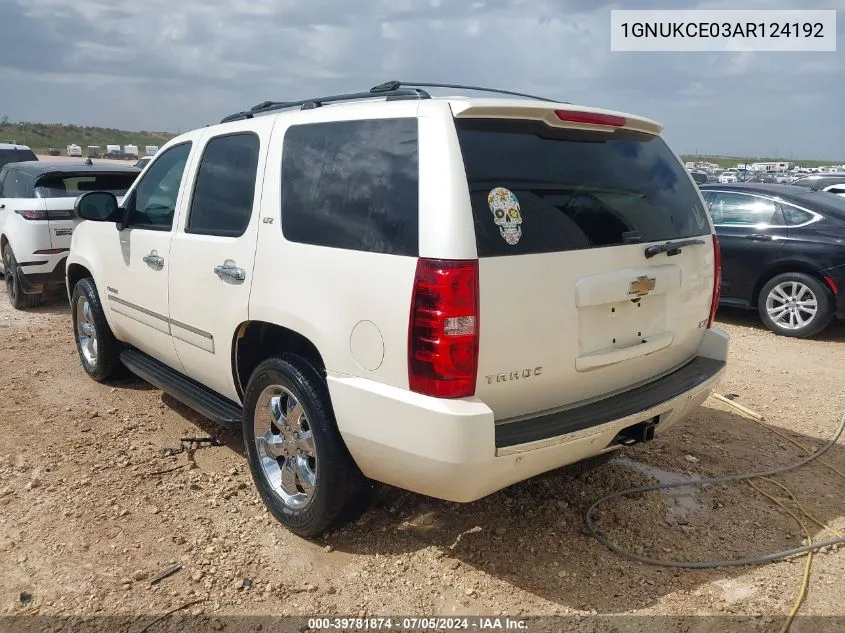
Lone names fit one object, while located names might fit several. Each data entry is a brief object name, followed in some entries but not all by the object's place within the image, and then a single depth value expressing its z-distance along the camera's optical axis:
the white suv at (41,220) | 7.69
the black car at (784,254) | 7.35
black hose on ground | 3.12
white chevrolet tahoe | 2.57
